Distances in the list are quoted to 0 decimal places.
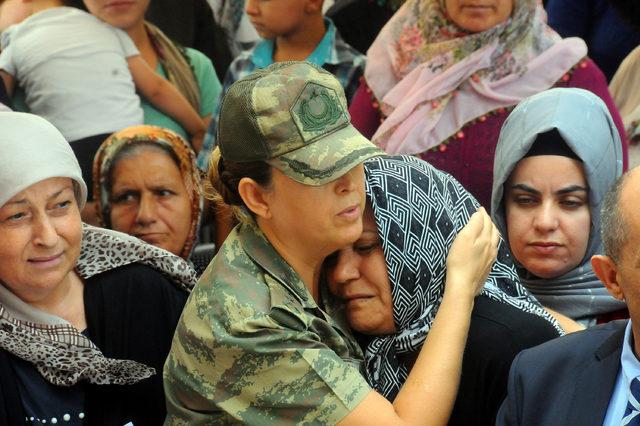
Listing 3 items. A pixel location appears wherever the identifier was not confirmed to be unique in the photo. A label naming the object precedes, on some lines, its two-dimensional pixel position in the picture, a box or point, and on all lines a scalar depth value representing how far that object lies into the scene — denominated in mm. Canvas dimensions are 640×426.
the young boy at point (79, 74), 8111
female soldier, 4913
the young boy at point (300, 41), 8463
